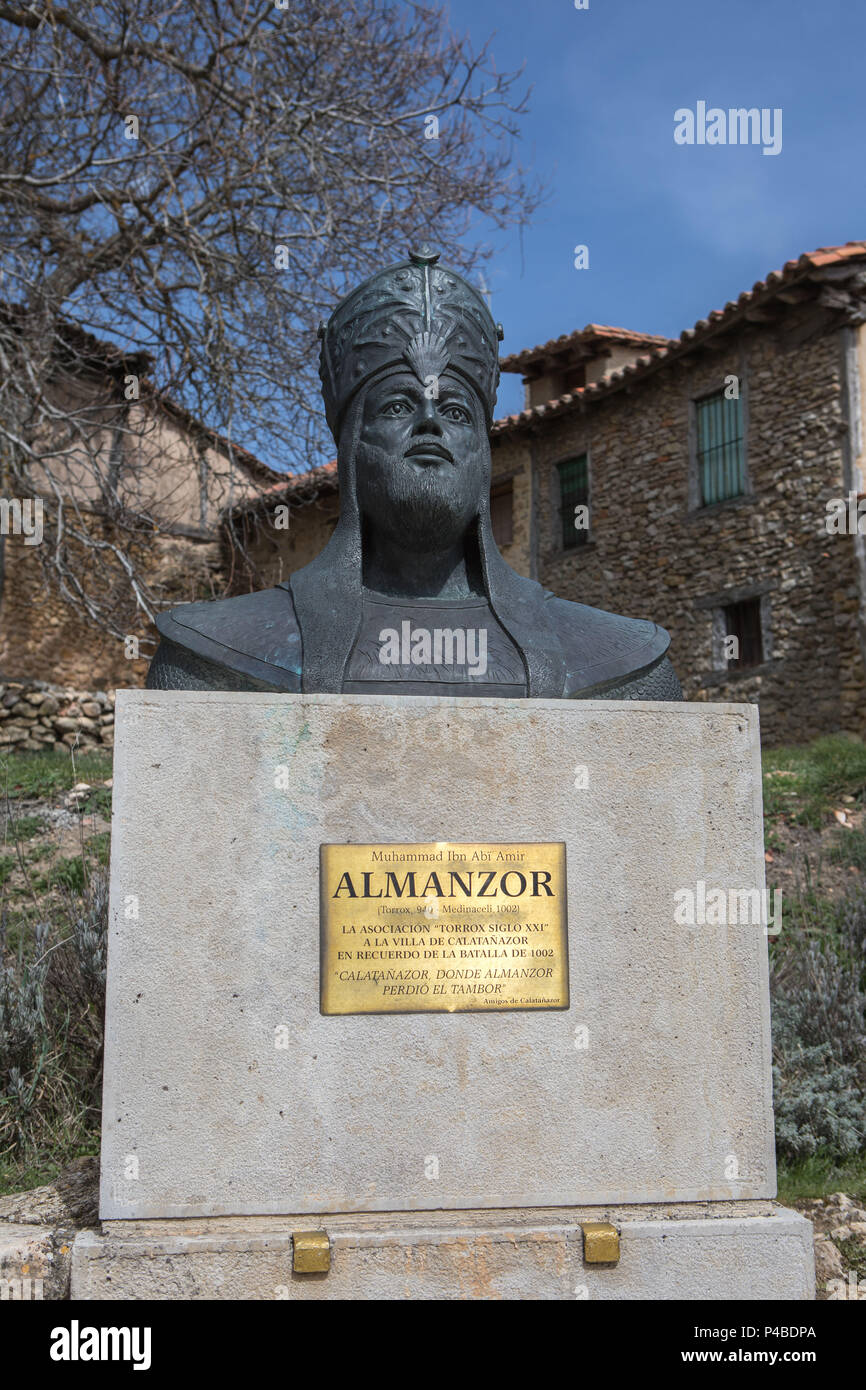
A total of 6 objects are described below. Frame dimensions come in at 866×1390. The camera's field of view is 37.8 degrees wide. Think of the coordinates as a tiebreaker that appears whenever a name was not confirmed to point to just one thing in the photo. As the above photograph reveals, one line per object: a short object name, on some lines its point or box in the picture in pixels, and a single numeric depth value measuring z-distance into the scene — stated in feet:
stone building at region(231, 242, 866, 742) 44.52
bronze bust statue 9.95
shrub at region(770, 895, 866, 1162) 14.47
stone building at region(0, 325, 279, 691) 32.24
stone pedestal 8.16
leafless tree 31.96
